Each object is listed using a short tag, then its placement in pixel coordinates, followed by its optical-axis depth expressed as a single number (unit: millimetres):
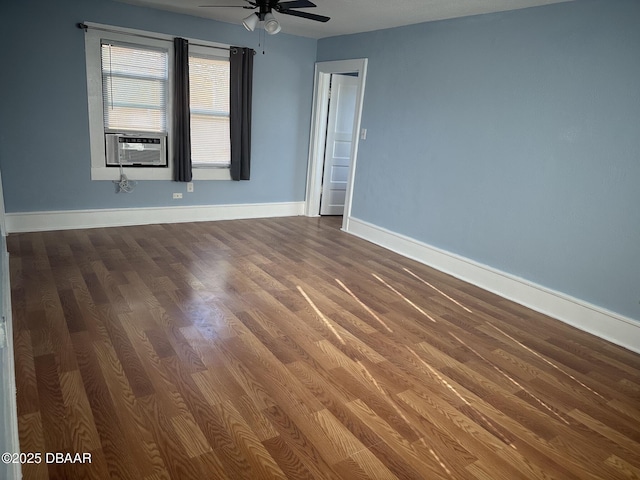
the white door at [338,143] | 6156
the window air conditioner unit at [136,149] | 4906
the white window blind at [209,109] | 5262
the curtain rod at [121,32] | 4461
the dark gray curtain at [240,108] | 5395
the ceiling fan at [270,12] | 3352
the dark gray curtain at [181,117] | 4974
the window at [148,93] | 4680
